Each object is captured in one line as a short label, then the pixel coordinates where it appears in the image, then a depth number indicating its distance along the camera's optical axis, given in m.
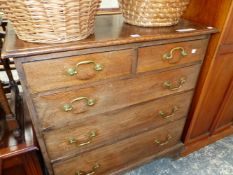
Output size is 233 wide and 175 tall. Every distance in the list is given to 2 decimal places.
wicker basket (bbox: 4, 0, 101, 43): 0.57
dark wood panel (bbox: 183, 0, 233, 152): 0.94
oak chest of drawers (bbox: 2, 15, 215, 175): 0.69
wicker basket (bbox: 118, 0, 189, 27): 0.83
